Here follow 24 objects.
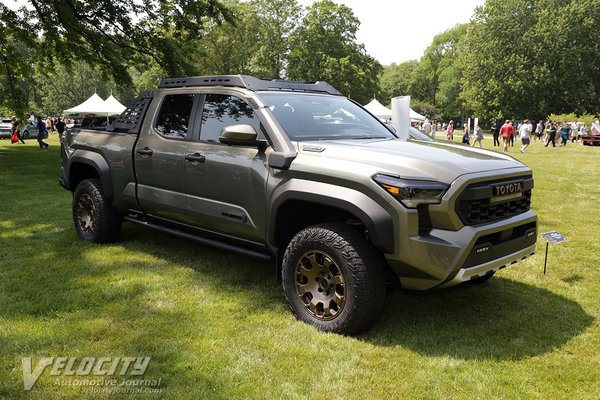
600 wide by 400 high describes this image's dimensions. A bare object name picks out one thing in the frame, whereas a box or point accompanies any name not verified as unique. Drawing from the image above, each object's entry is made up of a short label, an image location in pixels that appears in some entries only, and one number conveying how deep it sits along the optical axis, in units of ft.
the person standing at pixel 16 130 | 79.91
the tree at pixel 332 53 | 161.27
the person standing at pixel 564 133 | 103.71
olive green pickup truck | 10.89
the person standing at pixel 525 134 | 80.07
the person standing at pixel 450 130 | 107.64
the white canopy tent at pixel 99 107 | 104.83
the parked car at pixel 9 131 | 95.59
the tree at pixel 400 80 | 295.48
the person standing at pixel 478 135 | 86.94
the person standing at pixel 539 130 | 126.07
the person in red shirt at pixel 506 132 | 80.96
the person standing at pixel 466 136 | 91.15
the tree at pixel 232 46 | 154.35
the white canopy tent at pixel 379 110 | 98.59
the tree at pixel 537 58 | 168.86
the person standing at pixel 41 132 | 73.24
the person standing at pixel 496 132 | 101.88
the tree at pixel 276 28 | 164.35
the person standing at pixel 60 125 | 83.25
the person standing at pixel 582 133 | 109.87
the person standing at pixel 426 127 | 112.00
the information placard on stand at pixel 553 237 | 15.78
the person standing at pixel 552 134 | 99.55
